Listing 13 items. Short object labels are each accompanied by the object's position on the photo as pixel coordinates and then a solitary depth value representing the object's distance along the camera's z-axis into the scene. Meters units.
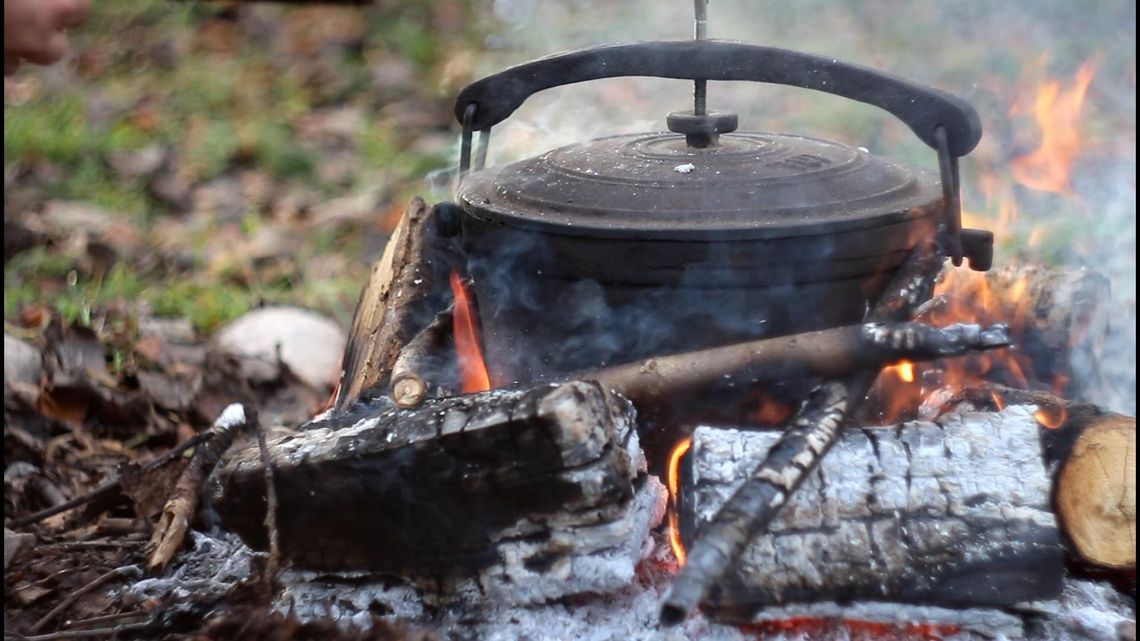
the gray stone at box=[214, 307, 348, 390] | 2.60
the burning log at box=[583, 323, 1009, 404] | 2.16
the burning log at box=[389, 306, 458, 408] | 2.22
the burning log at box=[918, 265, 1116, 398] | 2.35
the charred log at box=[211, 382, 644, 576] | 2.15
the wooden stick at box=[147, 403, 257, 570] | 2.29
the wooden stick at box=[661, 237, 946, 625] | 2.08
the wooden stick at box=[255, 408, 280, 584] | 2.18
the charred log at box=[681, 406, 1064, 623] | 2.15
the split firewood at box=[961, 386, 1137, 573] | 2.19
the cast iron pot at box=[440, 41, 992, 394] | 2.18
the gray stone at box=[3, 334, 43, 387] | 2.50
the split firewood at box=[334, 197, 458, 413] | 2.34
